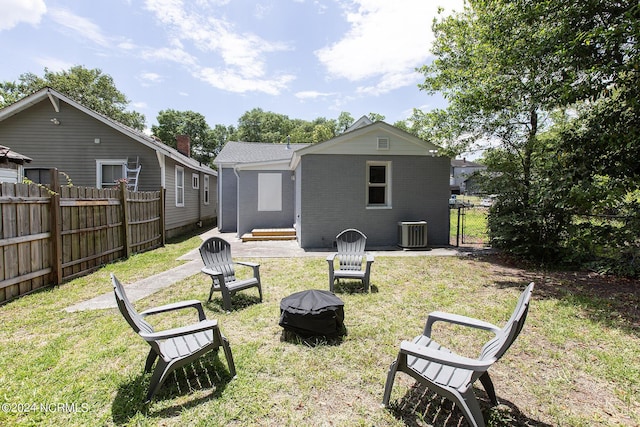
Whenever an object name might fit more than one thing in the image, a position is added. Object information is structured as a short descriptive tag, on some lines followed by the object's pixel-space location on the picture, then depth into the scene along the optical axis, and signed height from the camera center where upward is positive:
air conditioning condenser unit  9.67 -1.13
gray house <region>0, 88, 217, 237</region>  10.98 +1.99
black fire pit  3.51 -1.41
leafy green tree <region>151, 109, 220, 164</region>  40.66 +9.71
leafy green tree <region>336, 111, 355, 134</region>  54.56 +14.71
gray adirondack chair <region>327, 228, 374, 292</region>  5.98 -1.03
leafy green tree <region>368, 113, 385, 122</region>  42.17 +12.49
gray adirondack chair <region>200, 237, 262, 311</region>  4.50 -1.17
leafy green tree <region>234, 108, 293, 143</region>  50.31 +12.71
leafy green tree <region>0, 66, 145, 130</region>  27.58 +10.56
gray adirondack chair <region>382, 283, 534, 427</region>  2.01 -1.33
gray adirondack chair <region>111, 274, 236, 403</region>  2.44 -1.38
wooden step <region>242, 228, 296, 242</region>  11.47 -1.44
